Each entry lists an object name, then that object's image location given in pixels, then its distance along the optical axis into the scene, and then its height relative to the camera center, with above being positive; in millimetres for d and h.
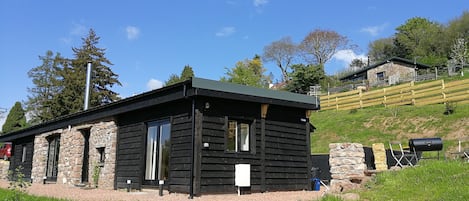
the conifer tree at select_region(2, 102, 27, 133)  40969 +3917
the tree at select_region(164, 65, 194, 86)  42719 +9078
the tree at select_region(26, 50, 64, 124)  38622 +7230
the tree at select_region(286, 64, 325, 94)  37875 +8051
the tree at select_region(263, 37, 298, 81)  51094 +13797
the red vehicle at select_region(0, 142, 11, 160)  23709 +307
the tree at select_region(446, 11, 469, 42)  44031 +15072
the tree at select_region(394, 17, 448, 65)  44509 +14809
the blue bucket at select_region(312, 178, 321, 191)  11881 -673
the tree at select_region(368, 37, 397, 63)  54181 +15637
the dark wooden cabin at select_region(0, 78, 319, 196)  9289 +599
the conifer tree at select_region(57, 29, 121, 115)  32969 +7039
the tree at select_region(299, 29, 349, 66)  49781 +14524
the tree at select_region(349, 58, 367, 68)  56031 +13833
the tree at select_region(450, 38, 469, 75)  36688 +10544
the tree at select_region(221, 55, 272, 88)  41281 +9008
